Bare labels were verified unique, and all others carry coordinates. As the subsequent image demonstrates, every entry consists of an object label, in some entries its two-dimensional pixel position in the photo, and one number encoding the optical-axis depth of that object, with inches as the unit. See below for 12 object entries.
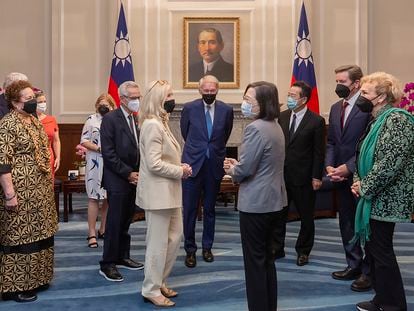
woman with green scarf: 128.6
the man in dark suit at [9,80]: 166.4
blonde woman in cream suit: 140.1
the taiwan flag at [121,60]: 354.2
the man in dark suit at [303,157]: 189.0
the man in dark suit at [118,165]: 165.3
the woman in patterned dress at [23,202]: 145.2
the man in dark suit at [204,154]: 186.7
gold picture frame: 374.3
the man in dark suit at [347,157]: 163.2
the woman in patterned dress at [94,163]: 220.8
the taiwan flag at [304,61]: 354.0
